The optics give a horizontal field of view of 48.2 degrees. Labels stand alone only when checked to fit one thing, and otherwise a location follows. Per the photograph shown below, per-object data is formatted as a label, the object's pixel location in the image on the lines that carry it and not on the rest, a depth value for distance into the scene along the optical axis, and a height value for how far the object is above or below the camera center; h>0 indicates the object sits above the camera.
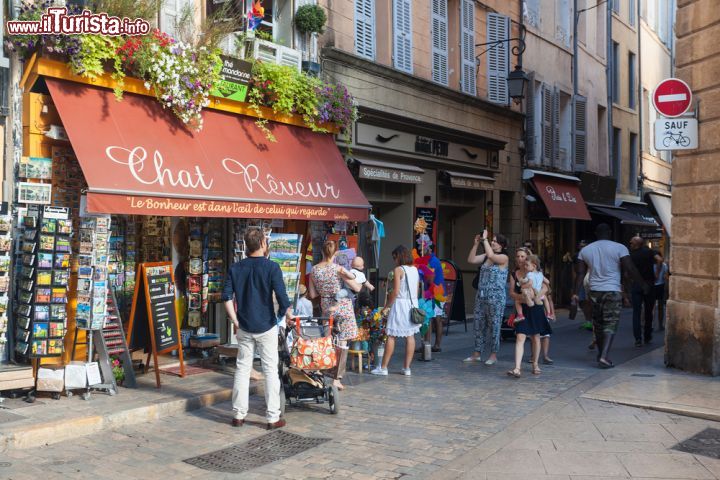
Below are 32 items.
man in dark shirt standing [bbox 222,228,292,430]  7.10 -0.63
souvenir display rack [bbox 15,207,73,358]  7.63 -0.32
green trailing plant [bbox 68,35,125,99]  8.20 +2.03
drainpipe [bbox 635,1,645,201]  27.45 +4.51
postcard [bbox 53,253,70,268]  7.73 -0.10
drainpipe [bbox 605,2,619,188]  24.81 +5.70
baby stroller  7.75 -1.27
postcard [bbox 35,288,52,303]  7.66 -0.43
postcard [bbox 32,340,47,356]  7.57 -0.92
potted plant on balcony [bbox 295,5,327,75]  11.99 +3.39
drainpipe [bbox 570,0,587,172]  22.45 +4.23
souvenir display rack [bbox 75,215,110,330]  7.99 -0.26
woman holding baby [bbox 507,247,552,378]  9.99 -0.65
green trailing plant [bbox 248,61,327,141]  10.73 +2.18
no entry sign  9.93 +1.93
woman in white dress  9.74 -0.66
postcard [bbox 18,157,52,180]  8.14 +0.84
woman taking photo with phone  10.55 -0.50
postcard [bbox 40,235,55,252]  7.64 +0.08
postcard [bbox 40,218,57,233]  7.64 +0.24
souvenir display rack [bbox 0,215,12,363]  7.34 -0.14
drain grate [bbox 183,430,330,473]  6.04 -1.60
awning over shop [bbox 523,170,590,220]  19.73 +1.50
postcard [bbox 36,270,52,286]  7.66 -0.26
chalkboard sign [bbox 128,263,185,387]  8.49 -0.68
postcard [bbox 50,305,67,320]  7.72 -0.60
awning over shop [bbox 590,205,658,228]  22.89 +1.10
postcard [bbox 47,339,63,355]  7.67 -0.93
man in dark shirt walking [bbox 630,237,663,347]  13.28 -0.65
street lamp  17.33 +3.65
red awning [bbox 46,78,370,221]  8.33 +1.05
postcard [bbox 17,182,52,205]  8.05 +0.58
